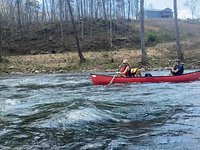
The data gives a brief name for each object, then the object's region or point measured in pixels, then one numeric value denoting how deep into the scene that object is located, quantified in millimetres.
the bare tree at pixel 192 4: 83914
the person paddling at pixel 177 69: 16149
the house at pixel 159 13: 65526
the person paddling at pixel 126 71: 15843
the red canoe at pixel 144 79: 15058
